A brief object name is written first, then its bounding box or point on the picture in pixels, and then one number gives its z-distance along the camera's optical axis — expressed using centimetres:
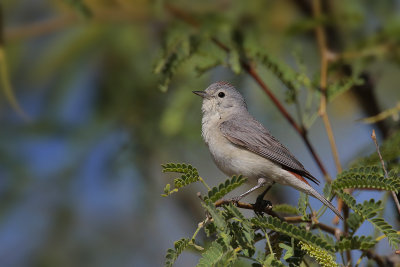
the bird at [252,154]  720
